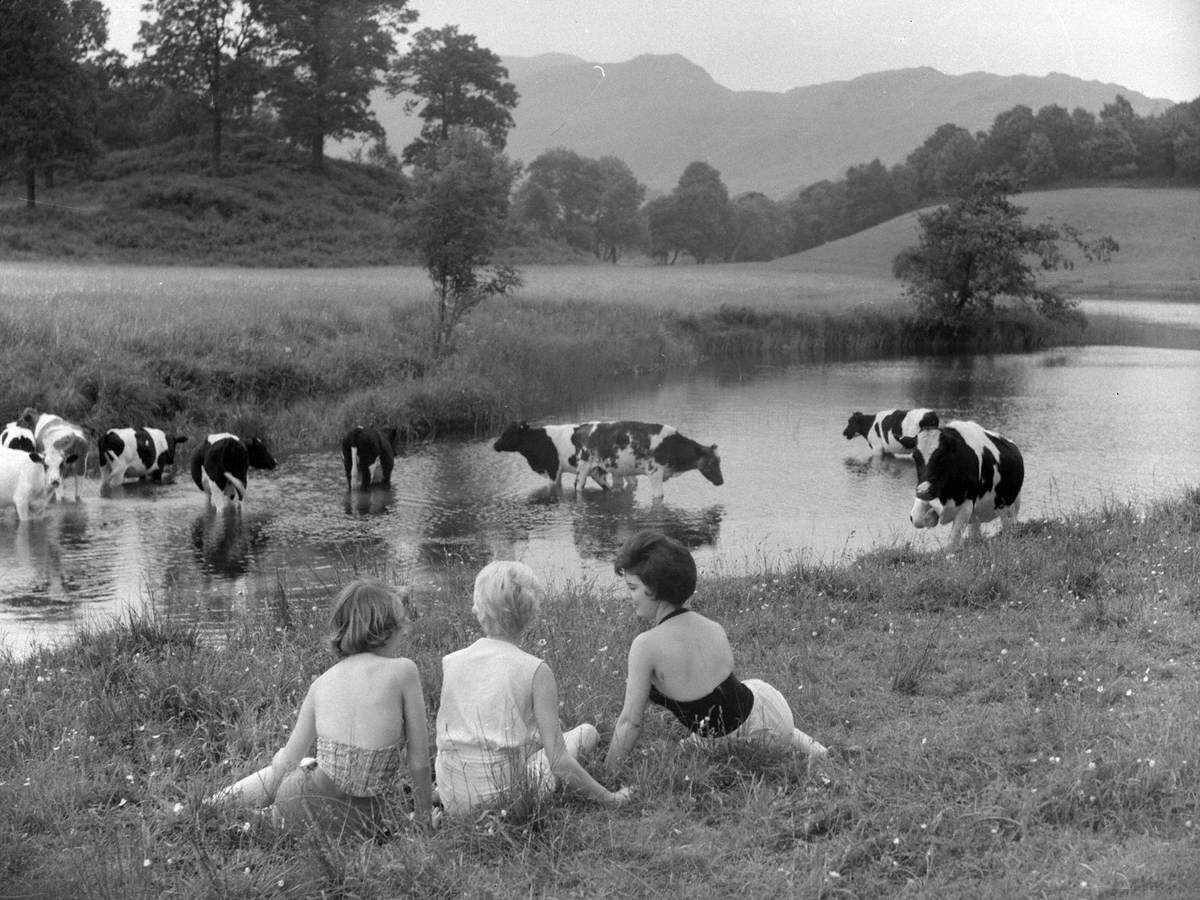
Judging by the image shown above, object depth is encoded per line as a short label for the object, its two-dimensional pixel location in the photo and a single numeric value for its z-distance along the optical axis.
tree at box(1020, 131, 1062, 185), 45.38
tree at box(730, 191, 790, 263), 43.78
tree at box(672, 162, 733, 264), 38.41
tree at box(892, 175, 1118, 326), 40.22
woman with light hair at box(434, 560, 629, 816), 5.05
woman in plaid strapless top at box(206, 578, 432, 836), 5.09
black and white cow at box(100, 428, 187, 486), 16.31
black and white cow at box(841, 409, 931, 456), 20.03
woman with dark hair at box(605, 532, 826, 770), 5.48
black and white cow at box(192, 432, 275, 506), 15.22
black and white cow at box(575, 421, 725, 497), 17.27
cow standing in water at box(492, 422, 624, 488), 17.67
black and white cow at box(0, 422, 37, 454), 15.51
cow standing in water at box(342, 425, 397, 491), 16.47
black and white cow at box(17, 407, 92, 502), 15.00
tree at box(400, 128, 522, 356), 24.55
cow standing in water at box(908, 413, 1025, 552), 12.61
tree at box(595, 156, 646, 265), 33.06
